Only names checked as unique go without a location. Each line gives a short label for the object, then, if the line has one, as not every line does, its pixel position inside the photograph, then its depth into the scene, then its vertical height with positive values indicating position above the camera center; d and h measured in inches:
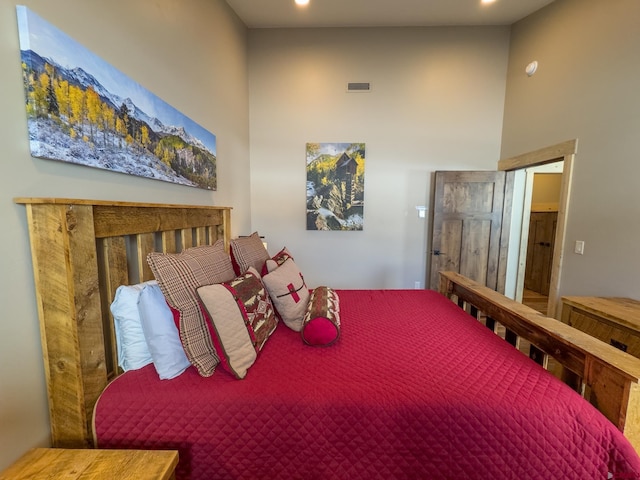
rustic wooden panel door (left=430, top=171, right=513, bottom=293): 122.9 -4.1
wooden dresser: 58.9 -25.1
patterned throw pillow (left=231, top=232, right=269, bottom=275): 67.4 -11.1
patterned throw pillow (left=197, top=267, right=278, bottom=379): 41.8 -18.9
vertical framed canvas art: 127.7 +14.3
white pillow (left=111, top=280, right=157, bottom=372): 42.4 -19.6
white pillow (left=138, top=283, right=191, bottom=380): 41.7 -19.7
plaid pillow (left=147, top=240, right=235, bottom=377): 41.7 -14.7
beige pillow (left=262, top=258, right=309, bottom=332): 58.6 -19.4
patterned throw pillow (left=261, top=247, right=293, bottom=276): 68.6 -13.4
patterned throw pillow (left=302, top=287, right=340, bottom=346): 51.1 -22.3
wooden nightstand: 28.9 -29.3
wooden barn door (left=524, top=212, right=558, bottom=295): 171.0 -22.9
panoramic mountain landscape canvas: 34.8 +17.1
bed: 34.8 -27.3
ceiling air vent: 124.0 +61.1
